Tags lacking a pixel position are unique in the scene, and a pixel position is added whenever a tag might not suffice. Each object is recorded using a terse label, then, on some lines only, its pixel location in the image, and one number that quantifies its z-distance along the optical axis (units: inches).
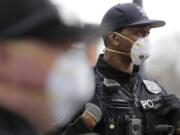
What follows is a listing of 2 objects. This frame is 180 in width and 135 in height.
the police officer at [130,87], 156.9
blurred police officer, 97.4
